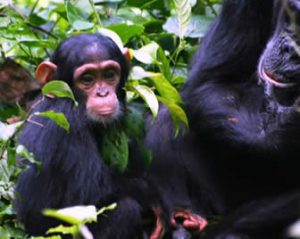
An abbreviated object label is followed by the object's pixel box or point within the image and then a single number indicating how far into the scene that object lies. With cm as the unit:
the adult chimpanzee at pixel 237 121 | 937
